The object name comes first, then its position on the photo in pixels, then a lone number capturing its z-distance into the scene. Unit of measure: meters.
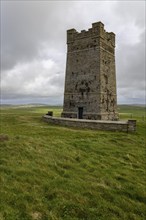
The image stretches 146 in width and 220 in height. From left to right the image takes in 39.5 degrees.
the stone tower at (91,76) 31.44
